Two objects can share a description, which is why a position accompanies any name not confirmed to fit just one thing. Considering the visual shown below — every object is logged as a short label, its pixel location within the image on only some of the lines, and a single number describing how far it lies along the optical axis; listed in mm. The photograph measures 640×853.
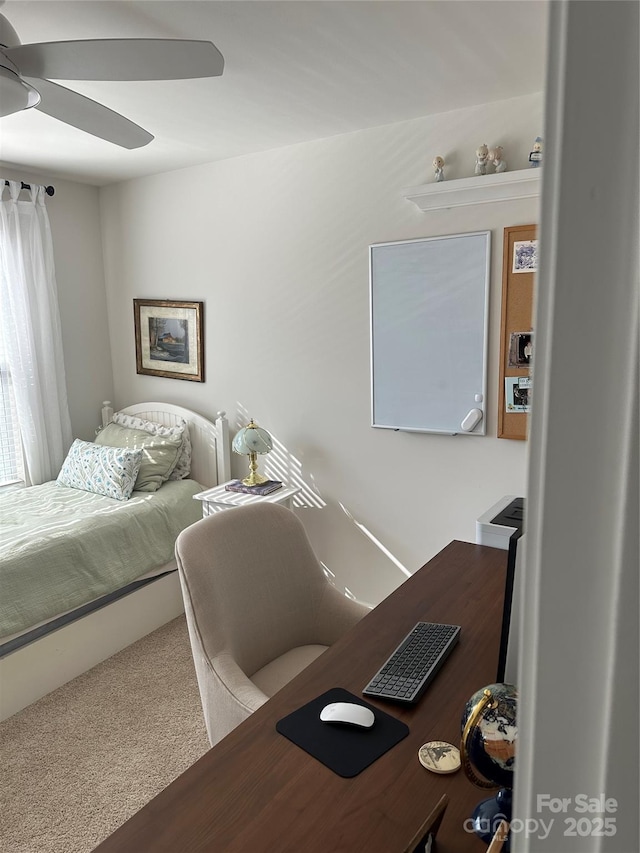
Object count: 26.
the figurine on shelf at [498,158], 2578
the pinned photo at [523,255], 2588
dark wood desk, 938
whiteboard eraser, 2803
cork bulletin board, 2605
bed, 2615
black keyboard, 1278
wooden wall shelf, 2514
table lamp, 3324
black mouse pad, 1104
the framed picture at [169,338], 3816
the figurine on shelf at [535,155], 2445
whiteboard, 2760
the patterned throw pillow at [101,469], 3461
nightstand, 3211
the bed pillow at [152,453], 3574
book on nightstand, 3316
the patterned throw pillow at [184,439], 3781
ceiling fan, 1498
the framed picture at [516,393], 2699
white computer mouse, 1178
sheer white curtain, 3688
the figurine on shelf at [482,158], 2601
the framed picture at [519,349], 2650
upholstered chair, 1616
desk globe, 853
